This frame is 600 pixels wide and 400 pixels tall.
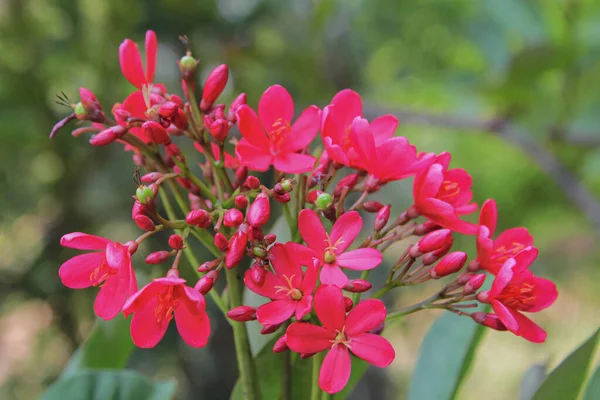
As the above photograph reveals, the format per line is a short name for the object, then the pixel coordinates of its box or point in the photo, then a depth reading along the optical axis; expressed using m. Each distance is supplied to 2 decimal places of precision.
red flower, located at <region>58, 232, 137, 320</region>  0.44
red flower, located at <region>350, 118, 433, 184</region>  0.45
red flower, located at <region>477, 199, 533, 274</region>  0.46
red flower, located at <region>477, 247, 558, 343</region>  0.44
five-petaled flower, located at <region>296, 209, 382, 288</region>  0.44
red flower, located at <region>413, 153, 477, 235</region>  0.45
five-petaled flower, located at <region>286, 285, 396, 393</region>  0.43
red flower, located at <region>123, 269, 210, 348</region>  0.44
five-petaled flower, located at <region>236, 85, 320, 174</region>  0.45
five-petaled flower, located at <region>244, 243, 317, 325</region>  0.44
